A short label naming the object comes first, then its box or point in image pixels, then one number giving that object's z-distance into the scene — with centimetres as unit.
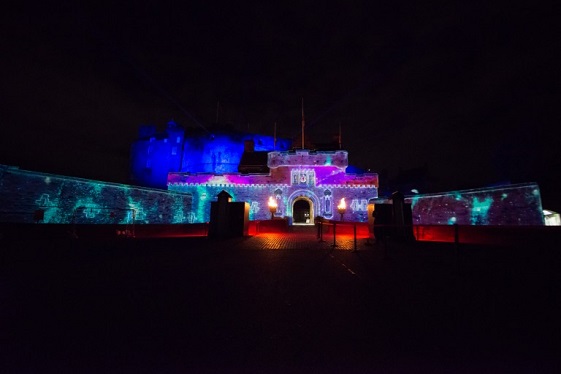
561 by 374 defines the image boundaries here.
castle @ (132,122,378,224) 2420
